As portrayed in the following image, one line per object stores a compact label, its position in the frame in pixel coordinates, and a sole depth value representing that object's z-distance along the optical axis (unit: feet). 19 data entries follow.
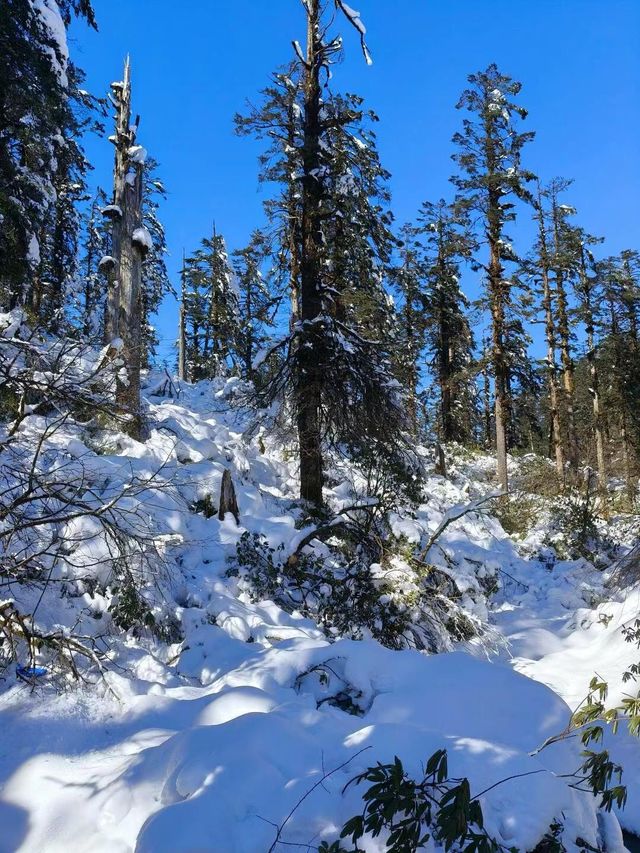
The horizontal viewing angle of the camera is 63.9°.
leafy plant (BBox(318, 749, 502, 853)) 7.00
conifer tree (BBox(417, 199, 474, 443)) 72.74
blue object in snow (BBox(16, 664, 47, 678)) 13.91
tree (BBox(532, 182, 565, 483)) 62.18
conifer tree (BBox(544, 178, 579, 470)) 65.72
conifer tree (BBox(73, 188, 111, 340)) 77.41
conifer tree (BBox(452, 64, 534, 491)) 54.39
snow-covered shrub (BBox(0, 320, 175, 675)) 14.06
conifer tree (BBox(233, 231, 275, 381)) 36.52
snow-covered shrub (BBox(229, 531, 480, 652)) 22.00
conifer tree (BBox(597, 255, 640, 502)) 71.82
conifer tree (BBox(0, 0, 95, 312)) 28.25
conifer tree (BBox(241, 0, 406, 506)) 31.04
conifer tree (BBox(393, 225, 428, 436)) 66.08
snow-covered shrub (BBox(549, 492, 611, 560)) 40.88
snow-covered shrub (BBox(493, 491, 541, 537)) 44.83
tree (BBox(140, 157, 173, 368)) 74.13
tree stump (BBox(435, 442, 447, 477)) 63.43
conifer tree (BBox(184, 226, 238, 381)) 90.07
